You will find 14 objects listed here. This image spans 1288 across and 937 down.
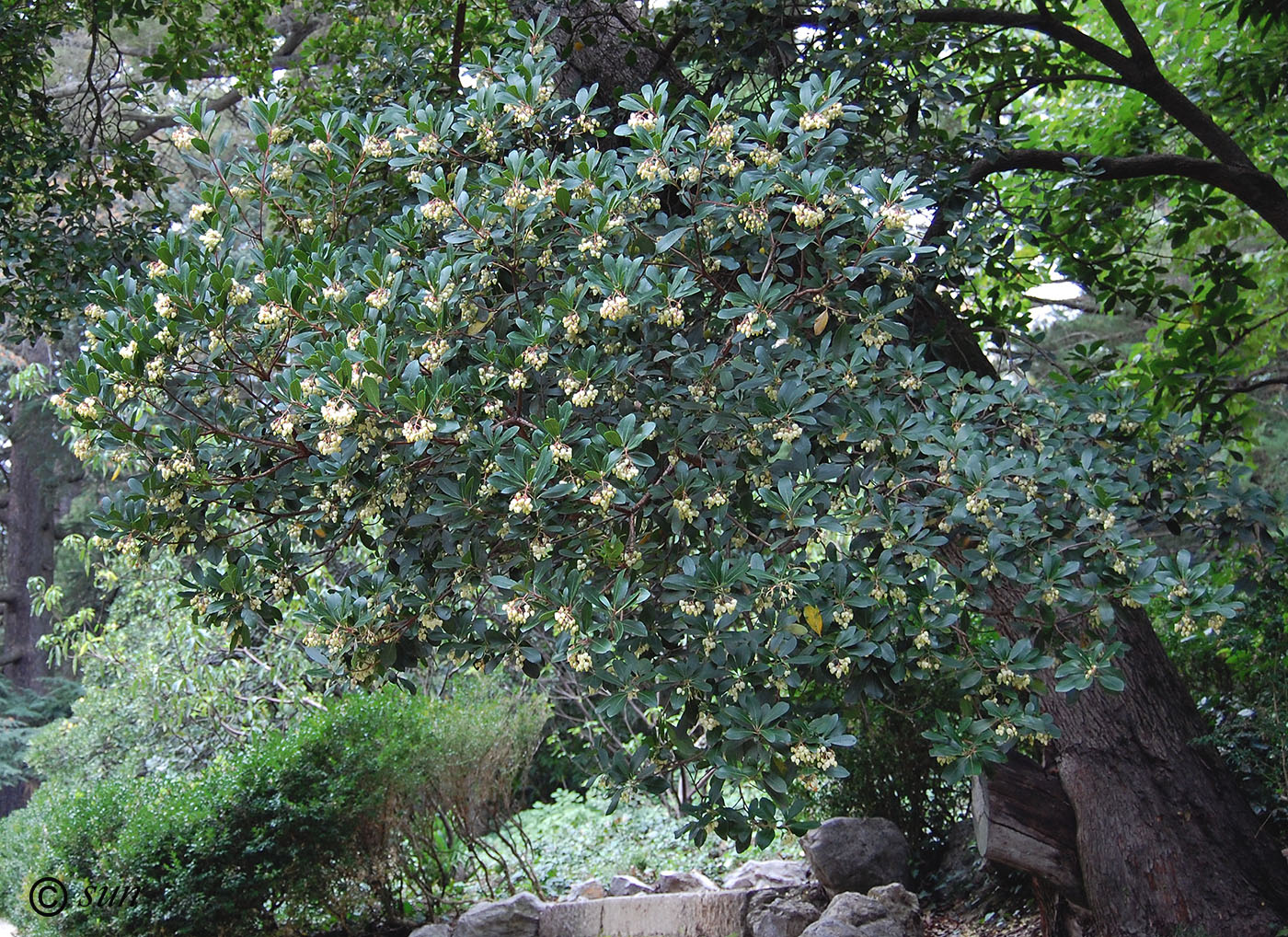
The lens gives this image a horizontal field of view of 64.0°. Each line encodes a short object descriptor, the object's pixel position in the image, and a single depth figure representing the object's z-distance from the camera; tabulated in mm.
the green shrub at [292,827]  5598
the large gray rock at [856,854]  5566
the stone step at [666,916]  5625
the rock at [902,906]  4922
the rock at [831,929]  4668
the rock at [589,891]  6645
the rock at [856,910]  4902
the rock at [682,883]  6533
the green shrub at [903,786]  6016
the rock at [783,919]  5379
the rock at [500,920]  6004
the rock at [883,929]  4742
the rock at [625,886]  6629
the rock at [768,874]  6199
